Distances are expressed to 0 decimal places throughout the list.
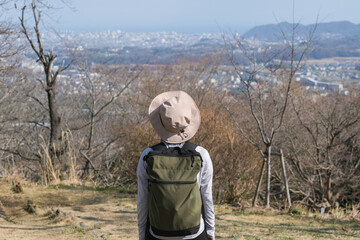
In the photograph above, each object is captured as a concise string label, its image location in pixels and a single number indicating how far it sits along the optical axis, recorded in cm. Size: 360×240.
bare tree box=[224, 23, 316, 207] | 782
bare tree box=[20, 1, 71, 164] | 960
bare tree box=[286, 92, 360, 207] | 1050
